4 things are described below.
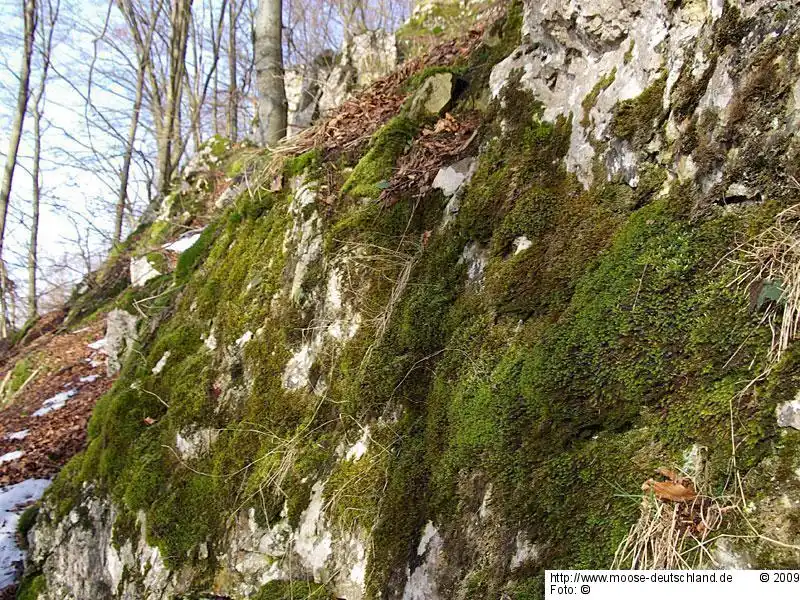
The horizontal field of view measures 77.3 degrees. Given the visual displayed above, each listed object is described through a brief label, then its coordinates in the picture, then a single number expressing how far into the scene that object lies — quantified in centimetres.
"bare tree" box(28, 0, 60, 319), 1495
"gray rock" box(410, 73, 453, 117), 379
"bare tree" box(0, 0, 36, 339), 1359
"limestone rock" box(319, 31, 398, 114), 891
